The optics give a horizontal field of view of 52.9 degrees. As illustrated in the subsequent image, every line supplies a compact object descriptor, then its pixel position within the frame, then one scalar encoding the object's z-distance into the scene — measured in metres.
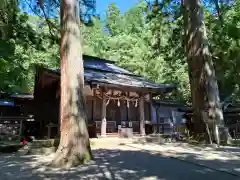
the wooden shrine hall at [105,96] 13.36
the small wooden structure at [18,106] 18.45
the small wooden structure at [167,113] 20.88
